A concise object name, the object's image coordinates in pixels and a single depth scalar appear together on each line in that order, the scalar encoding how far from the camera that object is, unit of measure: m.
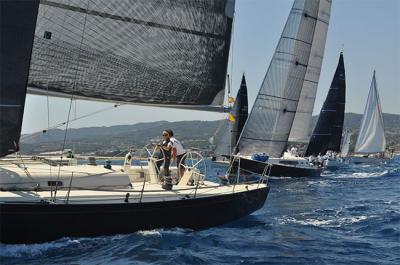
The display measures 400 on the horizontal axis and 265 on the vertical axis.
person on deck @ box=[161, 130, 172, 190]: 11.64
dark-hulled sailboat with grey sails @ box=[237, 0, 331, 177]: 31.20
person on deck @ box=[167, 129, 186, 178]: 11.97
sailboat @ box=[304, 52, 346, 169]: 42.72
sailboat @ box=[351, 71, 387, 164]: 58.12
